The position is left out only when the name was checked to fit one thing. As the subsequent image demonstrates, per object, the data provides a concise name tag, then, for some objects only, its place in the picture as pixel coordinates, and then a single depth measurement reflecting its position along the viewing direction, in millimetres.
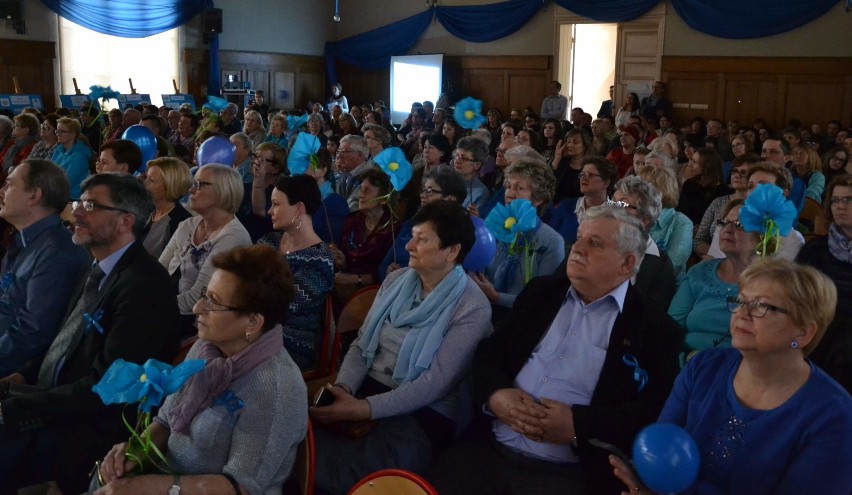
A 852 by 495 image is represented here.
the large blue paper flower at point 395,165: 3520
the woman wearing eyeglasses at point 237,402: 1816
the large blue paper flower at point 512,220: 2865
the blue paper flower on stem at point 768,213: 2527
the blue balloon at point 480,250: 2762
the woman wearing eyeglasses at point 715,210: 4117
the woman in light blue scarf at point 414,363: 2229
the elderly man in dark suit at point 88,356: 2203
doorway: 12555
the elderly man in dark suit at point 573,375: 2002
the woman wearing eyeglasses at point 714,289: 2639
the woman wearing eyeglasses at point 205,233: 3079
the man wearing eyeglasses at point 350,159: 5293
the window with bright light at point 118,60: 12422
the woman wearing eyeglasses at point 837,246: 2908
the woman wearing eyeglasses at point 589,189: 3924
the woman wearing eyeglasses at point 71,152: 6027
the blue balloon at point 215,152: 5176
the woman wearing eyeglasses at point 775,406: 1590
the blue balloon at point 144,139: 5672
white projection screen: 13656
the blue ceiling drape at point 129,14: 11992
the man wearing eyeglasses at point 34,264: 2561
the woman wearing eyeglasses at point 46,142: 6445
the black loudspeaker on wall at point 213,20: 13359
